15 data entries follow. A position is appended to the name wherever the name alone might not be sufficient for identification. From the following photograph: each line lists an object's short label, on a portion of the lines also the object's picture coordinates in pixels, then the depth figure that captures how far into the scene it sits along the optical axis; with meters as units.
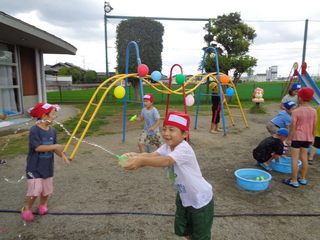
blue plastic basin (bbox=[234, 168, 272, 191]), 3.72
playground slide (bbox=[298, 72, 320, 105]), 11.55
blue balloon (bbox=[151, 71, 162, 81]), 5.70
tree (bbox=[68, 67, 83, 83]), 51.66
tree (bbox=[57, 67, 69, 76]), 55.67
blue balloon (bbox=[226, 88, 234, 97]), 8.07
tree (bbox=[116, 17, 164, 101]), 15.59
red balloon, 5.30
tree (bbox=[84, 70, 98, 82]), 50.16
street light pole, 14.70
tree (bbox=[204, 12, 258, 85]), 15.74
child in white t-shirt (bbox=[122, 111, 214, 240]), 1.93
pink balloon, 6.92
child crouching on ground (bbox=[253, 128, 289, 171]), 4.40
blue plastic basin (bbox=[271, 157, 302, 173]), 4.51
